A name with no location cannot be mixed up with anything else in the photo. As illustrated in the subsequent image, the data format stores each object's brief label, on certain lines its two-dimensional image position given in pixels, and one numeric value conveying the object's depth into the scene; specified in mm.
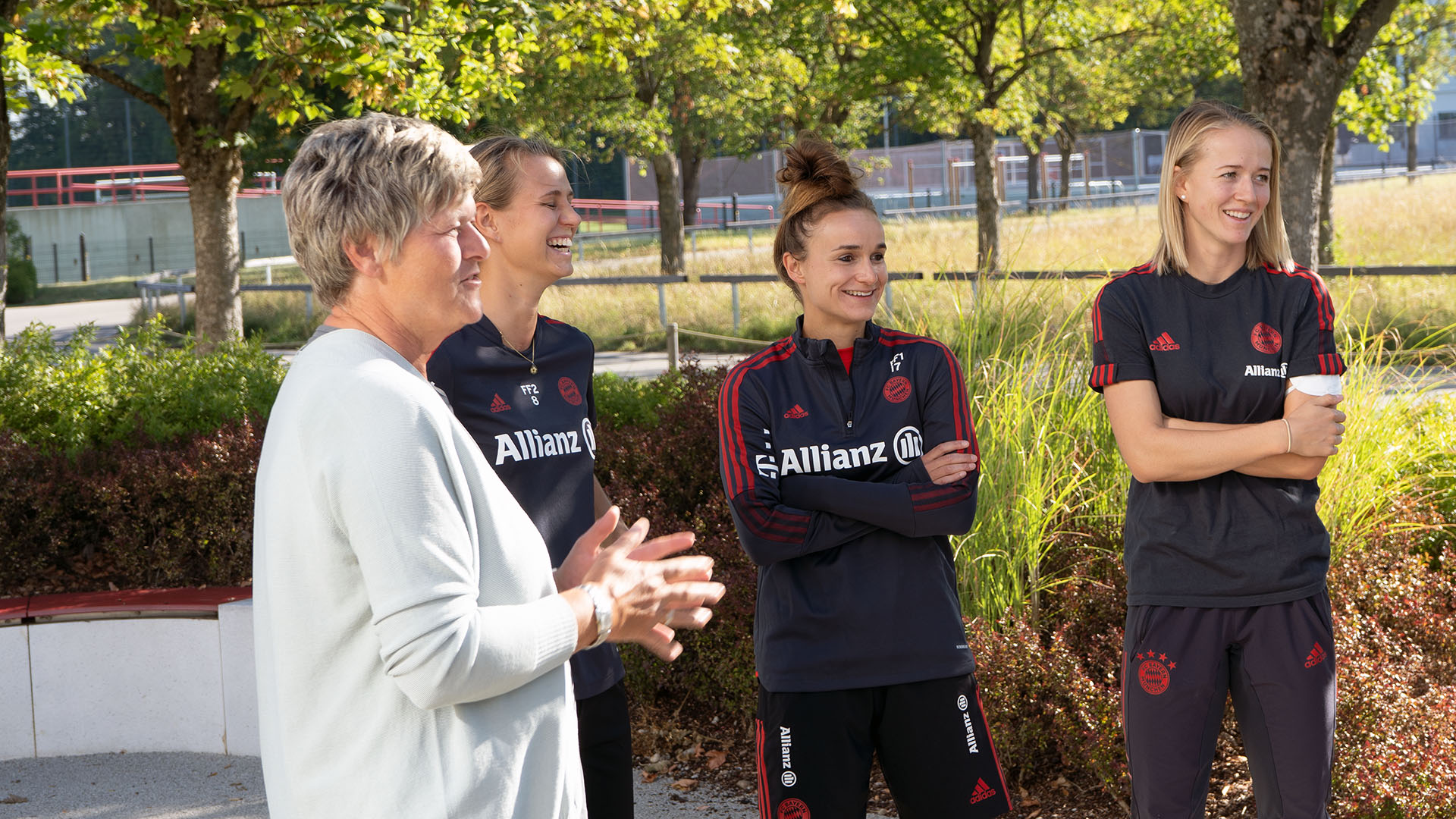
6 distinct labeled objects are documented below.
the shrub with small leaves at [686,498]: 4438
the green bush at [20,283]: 29641
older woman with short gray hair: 1586
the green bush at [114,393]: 6258
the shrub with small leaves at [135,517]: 5473
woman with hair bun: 2656
